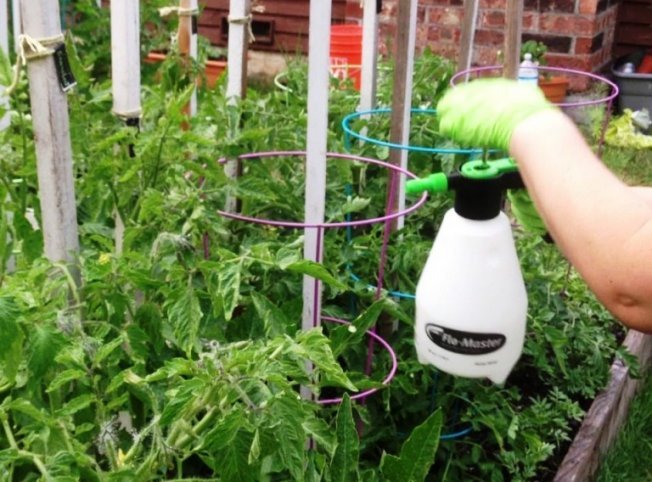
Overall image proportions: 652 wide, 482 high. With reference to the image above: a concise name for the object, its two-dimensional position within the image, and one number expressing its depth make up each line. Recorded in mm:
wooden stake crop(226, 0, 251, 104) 2305
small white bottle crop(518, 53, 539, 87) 4214
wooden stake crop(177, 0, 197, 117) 2580
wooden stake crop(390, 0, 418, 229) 2066
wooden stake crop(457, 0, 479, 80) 2748
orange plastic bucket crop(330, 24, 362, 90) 5391
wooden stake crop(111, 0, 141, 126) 1847
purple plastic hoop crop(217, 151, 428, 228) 1783
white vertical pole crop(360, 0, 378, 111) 2668
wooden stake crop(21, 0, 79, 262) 1512
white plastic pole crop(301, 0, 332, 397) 1684
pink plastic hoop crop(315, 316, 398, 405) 1856
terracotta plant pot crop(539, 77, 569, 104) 5477
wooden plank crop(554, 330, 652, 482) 2396
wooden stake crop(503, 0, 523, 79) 1990
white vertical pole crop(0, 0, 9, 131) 2411
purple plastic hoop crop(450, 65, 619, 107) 2561
